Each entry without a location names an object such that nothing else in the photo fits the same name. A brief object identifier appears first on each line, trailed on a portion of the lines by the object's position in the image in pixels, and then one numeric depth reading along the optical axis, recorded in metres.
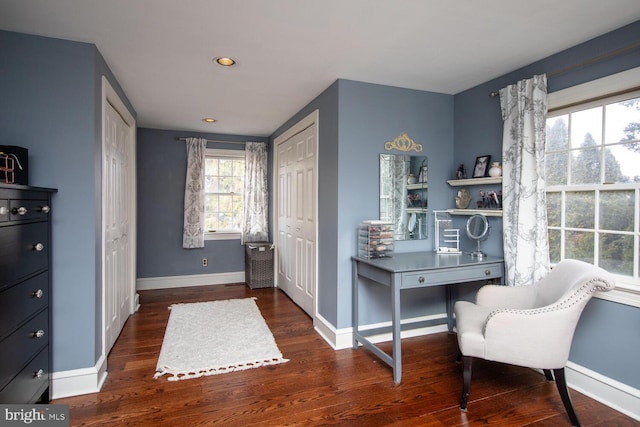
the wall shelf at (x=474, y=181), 2.94
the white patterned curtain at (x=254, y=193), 5.38
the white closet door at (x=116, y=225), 2.79
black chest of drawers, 1.66
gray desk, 2.44
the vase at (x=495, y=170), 2.92
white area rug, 2.66
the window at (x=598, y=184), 2.17
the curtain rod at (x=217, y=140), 5.14
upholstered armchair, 1.96
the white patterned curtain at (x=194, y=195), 5.11
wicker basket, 5.07
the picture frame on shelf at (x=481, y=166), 3.10
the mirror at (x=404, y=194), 3.19
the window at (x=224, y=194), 5.43
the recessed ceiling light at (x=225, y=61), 2.60
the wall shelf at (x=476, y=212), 2.94
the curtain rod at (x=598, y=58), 2.10
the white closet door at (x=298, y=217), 3.74
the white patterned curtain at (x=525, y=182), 2.57
